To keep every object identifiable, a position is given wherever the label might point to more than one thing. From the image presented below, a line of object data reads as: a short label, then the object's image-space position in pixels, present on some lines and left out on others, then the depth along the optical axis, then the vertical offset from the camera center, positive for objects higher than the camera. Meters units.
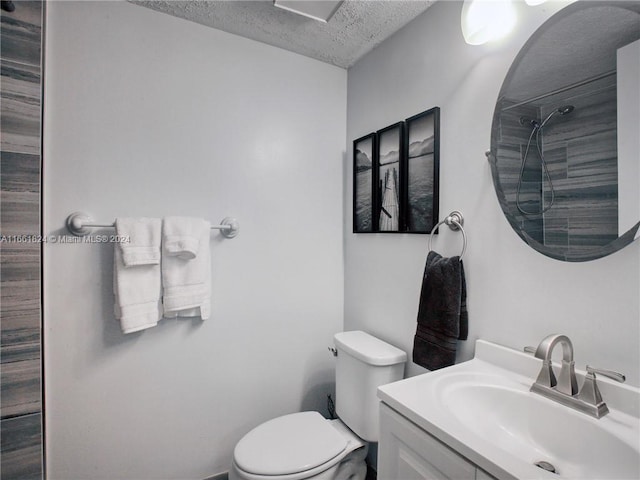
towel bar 1.28 +0.05
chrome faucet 0.78 -0.39
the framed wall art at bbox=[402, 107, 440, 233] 1.32 +0.29
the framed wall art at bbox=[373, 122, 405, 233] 1.50 +0.29
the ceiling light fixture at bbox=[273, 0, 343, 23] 1.32 +0.98
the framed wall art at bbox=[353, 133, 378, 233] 1.69 +0.31
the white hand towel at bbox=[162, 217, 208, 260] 1.38 -0.01
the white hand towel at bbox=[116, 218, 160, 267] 1.30 -0.02
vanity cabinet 0.71 -0.55
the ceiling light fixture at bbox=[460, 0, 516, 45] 1.03 +0.72
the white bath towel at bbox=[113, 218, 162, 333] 1.30 -0.16
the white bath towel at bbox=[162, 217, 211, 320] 1.39 -0.18
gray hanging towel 1.14 -0.29
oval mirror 0.80 +0.30
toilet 1.22 -0.87
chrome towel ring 1.20 +0.05
